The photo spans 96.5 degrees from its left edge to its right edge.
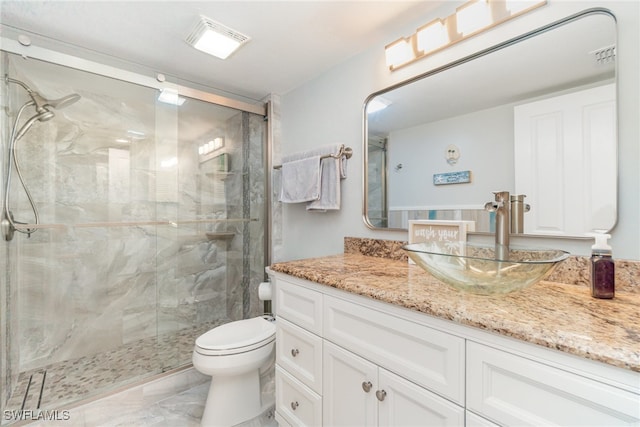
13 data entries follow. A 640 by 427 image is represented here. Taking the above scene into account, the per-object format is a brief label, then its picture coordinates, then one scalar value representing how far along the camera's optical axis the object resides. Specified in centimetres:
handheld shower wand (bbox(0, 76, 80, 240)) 157
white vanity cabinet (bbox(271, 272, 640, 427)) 56
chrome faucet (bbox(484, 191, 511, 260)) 112
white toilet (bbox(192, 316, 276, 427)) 142
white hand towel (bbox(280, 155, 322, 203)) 182
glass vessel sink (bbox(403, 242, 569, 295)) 76
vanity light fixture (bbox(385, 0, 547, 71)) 113
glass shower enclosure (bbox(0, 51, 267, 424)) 164
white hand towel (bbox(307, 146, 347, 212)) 175
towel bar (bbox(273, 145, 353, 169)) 175
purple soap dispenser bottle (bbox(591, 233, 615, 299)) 82
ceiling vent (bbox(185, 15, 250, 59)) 147
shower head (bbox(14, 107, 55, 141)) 162
